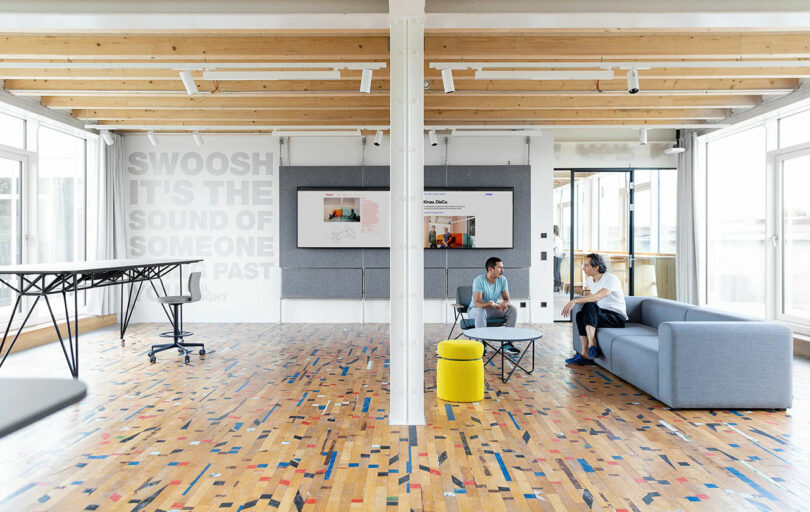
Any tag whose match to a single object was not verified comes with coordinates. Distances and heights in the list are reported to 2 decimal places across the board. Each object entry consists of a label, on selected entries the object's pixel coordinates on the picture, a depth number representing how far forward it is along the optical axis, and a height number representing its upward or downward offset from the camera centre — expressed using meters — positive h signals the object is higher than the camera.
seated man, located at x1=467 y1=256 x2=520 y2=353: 5.63 -0.47
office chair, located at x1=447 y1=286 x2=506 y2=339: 6.28 -0.55
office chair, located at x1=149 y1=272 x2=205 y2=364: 5.82 -0.51
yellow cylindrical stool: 4.23 -0.92
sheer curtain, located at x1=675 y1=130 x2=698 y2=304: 8.02 +0.35
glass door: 8.55 +0.42
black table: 4.21 -0.15
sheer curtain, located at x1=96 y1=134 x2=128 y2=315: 7.88 +0.59
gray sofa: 3.91 -0.81
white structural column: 3.81 +0.40
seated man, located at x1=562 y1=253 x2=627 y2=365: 5.31 -0.51
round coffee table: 4.57 -0.72
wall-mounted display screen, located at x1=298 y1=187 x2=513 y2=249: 8.33 +0.53
